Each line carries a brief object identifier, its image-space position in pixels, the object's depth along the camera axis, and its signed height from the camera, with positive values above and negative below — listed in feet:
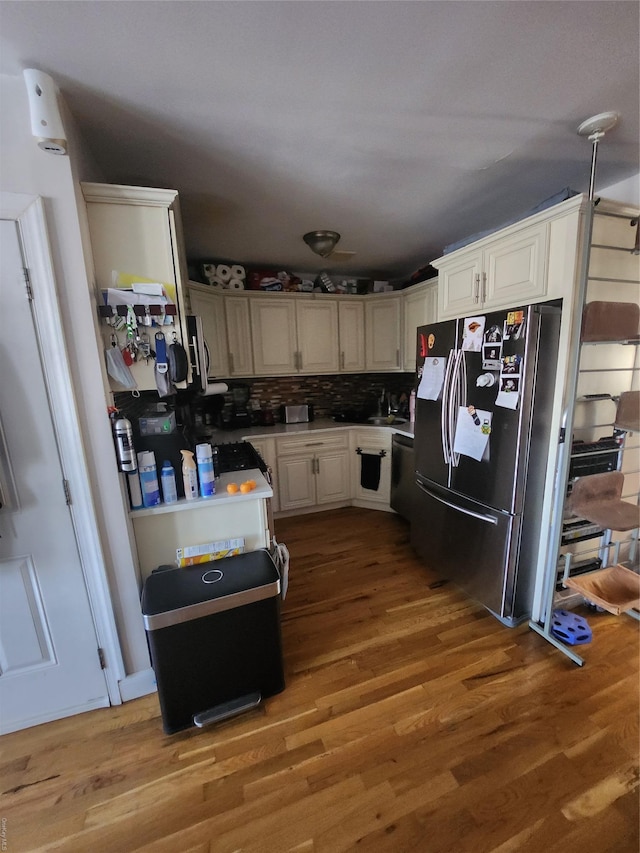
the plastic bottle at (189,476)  4.92 -1.52
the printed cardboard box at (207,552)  5.00 -2.70
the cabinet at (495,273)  5.48 +1.56
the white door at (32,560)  3.95 -2.35
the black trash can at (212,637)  4.27 -3.47
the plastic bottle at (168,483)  4.83 -1.58
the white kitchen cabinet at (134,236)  4.30 +1.76
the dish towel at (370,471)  10.52 -3.32
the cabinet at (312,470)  10.27 -3.19
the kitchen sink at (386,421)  10.90 -1.86
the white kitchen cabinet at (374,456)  10.39 -2.91
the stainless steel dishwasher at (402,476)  9.24 -3.16
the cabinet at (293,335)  10.48 +0.99
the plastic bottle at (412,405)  10.29 -1.29
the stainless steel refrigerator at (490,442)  5.34 -1.45
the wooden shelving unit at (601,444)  5.13 -1.52
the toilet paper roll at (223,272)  9.91 +2.81
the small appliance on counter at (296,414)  11.38 -1.60
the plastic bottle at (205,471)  5.00 -1.48
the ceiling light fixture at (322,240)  7.92 +2.93
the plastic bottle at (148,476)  4.71 -1.44
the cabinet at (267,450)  9.91 -2.40
